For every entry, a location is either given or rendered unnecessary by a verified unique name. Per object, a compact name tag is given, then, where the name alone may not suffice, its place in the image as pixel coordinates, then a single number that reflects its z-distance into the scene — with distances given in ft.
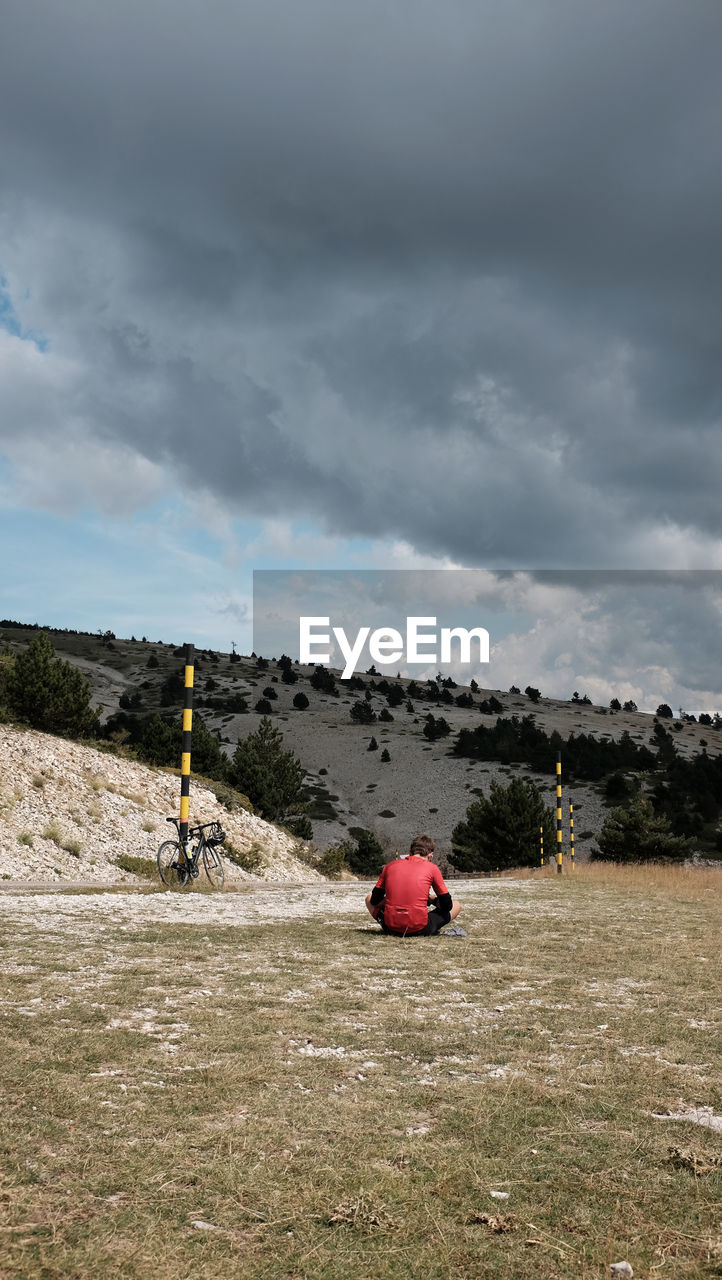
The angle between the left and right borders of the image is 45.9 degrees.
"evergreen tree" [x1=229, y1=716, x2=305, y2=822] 150.92
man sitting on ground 31.73
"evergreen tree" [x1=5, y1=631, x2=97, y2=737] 104.17
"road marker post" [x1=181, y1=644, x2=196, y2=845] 58.54
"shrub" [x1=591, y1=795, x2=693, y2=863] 143.13
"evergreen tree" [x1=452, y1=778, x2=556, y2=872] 152.46
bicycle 56.59
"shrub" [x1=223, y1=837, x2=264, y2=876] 95.45
